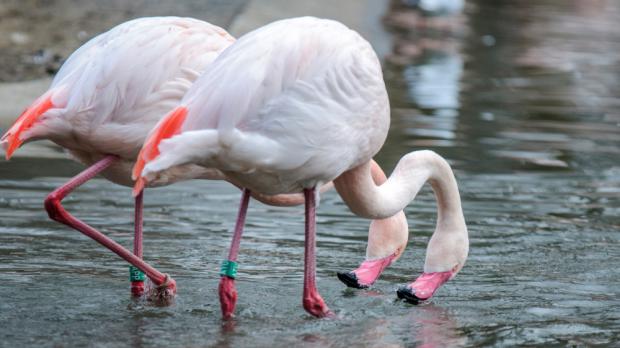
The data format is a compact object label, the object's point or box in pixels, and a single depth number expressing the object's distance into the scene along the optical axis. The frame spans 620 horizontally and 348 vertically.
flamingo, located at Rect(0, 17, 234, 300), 10.62
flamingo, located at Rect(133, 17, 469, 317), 9.59
